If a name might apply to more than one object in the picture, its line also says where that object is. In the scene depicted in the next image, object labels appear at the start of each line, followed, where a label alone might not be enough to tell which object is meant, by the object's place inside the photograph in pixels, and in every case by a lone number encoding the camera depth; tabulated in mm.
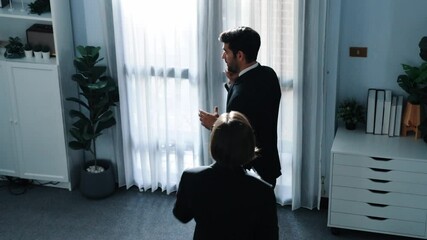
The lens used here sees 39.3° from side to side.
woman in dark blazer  2225
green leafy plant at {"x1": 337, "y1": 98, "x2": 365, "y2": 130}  4141
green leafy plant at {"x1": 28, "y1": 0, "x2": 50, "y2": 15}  4441
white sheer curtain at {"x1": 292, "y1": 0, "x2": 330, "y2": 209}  3996
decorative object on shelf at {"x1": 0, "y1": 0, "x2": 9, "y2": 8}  4580
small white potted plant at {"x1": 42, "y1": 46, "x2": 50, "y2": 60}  4598
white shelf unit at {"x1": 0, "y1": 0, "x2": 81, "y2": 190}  4492
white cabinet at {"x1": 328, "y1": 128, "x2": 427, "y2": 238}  3824
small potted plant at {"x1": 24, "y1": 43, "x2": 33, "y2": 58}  4590
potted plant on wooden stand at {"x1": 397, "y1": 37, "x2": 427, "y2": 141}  3805
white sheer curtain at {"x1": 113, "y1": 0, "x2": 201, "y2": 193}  4309
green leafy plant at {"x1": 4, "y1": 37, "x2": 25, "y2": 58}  4582
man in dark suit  3174
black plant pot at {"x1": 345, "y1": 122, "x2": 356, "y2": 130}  4188
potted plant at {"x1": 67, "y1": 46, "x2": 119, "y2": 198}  4371
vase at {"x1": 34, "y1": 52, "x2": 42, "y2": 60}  4605
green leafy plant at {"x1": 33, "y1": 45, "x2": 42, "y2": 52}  4613
